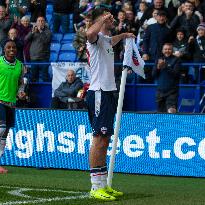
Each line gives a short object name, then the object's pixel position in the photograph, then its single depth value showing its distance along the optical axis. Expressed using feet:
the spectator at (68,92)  59.62
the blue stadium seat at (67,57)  67.97
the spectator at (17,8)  72.90
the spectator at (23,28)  67.56
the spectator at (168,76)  54.85
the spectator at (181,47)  56.65
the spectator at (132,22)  62.18
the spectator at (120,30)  60.70
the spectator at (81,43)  62.69
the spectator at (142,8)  63.67
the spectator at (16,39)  66.41
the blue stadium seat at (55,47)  70.02
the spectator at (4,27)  69.51
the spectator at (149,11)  61.39
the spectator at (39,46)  65.77
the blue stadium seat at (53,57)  69.09
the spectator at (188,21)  58.29
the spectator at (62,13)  70.13
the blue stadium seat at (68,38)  70.44
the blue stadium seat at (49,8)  76.16
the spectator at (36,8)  72.38
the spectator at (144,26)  60.92
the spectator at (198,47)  55.72
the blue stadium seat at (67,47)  69.46
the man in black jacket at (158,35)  58.85
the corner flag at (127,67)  34.63
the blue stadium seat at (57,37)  71.00
